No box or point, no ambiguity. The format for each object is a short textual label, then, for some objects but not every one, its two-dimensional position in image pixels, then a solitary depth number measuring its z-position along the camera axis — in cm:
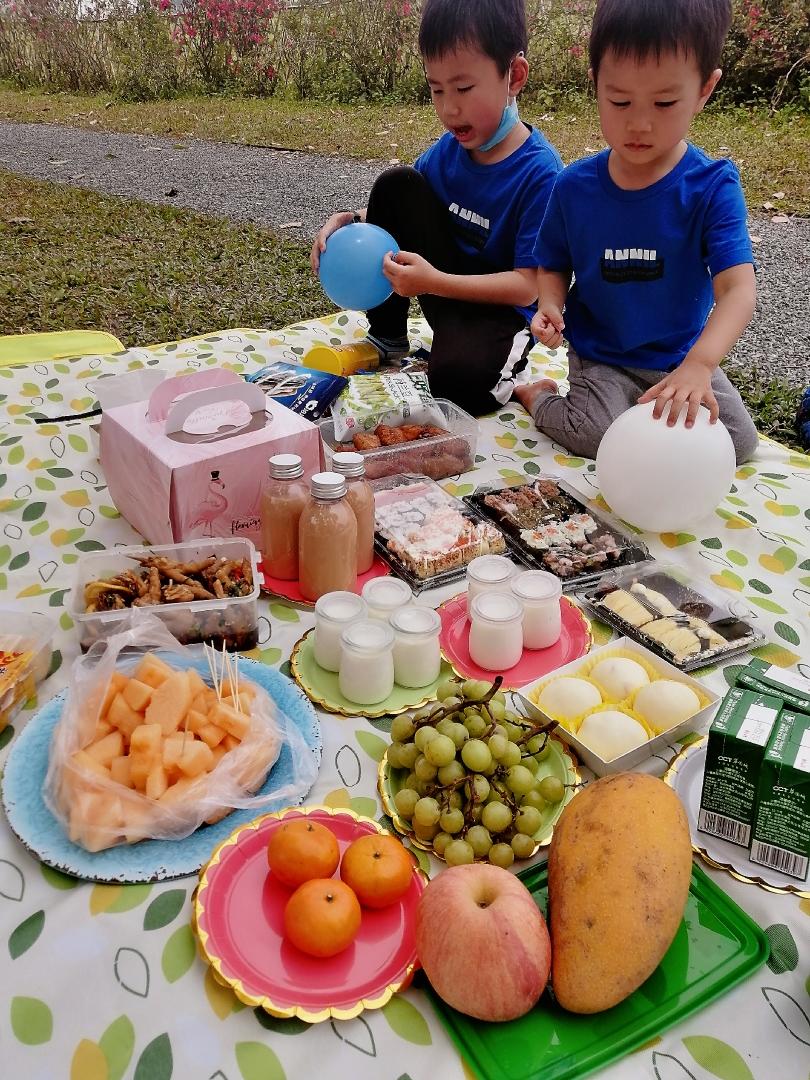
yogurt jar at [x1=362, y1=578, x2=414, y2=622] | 147
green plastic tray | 90
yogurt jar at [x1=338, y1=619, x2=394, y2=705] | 134
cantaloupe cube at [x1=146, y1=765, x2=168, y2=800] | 111
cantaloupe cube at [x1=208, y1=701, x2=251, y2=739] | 120
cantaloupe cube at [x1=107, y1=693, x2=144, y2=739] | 118
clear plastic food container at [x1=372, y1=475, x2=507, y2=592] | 172
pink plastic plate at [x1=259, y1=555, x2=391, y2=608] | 164
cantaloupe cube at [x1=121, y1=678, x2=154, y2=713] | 119
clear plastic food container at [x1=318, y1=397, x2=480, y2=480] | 209
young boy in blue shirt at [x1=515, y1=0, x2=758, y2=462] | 172
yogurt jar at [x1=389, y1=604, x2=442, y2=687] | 139
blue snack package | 226
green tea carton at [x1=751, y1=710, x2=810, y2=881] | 100
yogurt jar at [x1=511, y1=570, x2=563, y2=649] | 149
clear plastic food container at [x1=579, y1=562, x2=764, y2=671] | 150
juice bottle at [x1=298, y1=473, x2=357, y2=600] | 150
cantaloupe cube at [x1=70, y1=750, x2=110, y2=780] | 112
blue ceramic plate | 110
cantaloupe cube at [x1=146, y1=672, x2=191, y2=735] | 117
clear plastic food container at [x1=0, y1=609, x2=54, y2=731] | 134
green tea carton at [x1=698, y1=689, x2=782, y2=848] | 103
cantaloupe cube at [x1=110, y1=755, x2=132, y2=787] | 113
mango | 91
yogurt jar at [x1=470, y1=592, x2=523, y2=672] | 143
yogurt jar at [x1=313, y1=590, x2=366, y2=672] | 141
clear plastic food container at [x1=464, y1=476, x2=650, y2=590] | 173
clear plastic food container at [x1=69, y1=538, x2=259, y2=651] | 141
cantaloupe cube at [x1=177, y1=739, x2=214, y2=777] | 114
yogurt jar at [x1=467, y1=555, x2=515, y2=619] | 154
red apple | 87
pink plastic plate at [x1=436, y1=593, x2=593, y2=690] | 147
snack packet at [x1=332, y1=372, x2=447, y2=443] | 217
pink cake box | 162
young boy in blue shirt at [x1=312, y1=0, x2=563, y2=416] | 213
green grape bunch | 110
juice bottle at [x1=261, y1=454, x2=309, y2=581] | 156
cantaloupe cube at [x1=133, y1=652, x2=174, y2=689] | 123
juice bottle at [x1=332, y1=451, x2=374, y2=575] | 159
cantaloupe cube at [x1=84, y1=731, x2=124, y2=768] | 115
